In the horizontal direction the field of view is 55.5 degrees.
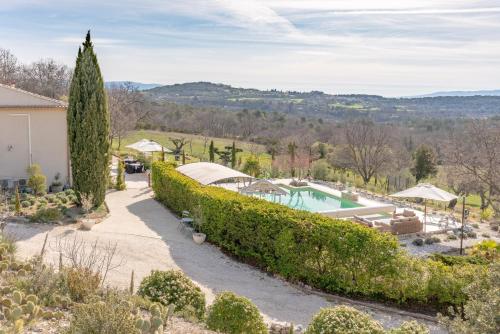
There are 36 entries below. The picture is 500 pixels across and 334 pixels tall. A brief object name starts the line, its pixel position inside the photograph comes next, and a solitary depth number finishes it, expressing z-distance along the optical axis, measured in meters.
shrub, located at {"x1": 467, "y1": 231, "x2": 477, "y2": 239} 19.50
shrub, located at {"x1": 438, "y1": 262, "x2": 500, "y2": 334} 5.51
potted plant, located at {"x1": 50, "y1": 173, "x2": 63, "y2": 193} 20.98
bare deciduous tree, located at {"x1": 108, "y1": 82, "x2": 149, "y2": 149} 36.41
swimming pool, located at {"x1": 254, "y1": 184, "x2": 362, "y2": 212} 24.27
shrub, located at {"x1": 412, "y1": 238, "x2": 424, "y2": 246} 18.23
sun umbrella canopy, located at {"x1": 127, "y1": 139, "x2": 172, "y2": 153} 27.41
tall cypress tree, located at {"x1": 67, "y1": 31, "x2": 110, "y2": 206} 17.70
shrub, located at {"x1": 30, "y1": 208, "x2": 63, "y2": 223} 16.27
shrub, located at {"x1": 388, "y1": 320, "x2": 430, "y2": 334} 7.10
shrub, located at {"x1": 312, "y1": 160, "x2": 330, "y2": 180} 34.03
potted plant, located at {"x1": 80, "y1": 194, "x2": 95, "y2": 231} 15.80
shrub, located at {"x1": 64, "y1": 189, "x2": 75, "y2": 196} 19.75
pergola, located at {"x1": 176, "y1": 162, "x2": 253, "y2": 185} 19.38
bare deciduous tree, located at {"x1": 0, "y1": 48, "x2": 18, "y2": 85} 47.42
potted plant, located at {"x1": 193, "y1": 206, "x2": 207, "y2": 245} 15.72
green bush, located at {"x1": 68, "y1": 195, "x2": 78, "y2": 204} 19.10
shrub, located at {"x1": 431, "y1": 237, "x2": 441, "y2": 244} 18.53
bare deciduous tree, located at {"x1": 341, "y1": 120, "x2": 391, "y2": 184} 43.75
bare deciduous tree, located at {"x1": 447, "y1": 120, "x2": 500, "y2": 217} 28.06
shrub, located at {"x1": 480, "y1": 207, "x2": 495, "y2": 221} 23.31
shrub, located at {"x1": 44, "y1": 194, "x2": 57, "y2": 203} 18.78
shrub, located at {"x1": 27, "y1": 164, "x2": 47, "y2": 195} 19.45
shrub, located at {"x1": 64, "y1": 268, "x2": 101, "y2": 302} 8.50
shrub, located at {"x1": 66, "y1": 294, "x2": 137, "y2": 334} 6.14
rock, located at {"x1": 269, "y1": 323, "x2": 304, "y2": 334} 8.67
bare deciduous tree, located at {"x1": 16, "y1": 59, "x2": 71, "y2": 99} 49.18
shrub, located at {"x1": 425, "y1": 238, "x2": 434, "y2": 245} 18.45
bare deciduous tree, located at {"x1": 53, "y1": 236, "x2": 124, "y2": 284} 12.22
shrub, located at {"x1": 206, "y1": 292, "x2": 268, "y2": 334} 7.95
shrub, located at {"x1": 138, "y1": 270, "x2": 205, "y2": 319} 8.82
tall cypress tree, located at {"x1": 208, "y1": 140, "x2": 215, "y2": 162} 33.15
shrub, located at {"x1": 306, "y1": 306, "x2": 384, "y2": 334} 7.46
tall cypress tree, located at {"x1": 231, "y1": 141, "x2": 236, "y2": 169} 33.47
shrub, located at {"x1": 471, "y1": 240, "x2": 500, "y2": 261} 14.96
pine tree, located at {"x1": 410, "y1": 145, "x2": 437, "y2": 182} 42.31
